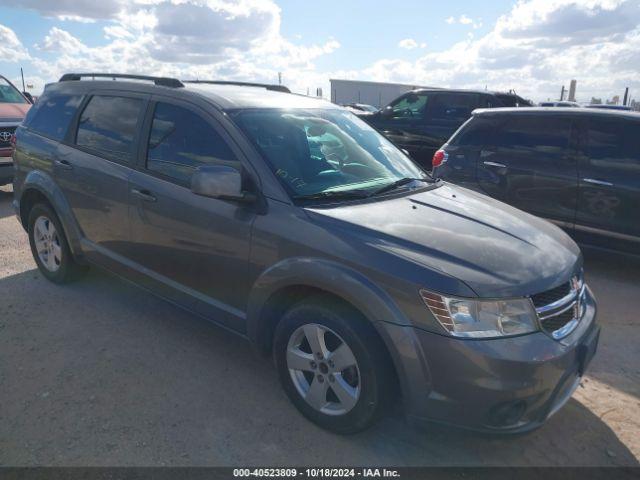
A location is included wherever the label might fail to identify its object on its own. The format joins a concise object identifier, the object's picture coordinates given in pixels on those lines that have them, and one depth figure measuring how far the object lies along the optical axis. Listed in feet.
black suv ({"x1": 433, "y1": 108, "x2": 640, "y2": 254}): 16.84
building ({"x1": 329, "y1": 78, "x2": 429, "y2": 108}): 132.05
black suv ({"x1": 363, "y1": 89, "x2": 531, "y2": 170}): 32.12
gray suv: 7.68
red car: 26.78
